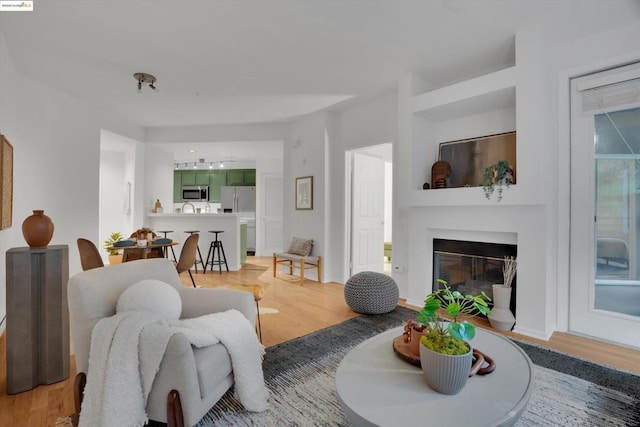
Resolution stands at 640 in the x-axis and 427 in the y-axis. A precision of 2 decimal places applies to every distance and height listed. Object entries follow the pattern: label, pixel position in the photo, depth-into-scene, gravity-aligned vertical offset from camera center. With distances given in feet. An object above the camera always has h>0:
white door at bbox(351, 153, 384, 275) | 15.89 -0.05
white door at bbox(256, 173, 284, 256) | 24.84 -0.30
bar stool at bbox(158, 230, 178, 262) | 18.49 -1.22
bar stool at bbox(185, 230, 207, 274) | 18.60 -2.97
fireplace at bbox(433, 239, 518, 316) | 10.60 -1.80
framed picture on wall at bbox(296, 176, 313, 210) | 16.74 +1.08
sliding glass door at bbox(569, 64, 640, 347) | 8.75 +0.26
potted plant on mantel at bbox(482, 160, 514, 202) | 9.48 +1.11
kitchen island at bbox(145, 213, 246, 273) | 19.61 -0.98
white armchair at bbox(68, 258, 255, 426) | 4.67 -2.22
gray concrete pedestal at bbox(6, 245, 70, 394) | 6.35 -2.21
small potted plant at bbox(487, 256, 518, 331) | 9.81 -2.77
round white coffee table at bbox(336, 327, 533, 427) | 3.80 -2.40
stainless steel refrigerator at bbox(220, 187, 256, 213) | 29.01 +1.17
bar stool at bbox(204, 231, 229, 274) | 18.91 -2.57
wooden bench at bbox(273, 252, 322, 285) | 15.61 -2.43
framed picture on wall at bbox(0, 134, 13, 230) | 9.09 +0.84
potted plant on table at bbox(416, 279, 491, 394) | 4.15 -1.84
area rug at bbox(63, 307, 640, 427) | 5.56 -3.56
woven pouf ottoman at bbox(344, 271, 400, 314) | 10.80 -2.77
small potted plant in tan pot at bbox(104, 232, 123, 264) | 18.12 -2.57
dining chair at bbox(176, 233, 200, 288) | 12.84 -1.72
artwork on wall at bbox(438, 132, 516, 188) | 10.37 +2.06
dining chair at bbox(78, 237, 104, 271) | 10.96 -1.53
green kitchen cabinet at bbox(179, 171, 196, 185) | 31.35 +3.39
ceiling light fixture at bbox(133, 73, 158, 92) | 11.83 +4.99
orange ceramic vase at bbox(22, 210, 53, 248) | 6.68 -0.42
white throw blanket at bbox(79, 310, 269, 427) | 4.50 -2.21
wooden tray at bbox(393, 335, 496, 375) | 4.74 -2.27
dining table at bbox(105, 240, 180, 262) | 12.35 -1.51
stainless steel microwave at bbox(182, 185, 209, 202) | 30.70 +1.80
